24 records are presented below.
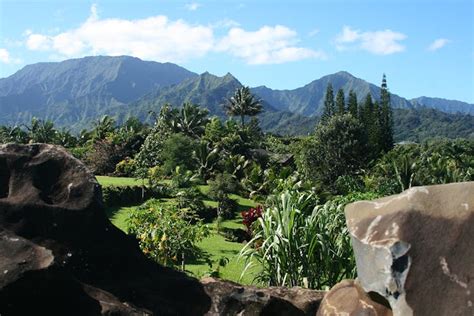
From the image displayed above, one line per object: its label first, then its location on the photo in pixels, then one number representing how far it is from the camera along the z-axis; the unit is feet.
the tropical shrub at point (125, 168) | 106.93
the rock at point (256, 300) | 15.23
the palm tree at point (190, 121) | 140.77
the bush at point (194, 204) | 70.28
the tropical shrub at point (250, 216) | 48.78
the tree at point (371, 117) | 171.80
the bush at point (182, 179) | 92.07
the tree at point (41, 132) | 132.16
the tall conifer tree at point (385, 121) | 179.65
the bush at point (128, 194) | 76.02
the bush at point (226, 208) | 75.46
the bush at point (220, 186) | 80.19
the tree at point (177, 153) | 111.34
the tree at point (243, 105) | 170.40
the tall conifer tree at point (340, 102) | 208.87
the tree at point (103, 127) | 139.03
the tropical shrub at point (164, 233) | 31.01
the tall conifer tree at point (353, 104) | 205.86
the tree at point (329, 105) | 238.07
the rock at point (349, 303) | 13.07
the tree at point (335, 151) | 92.32
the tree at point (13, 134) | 129.29
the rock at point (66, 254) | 13.92
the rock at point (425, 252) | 11.43
